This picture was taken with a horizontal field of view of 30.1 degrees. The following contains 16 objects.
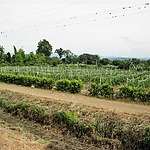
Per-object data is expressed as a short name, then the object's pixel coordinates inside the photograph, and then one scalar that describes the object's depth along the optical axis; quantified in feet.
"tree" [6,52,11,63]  175.17
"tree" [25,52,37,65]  172.03
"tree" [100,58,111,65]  206.00
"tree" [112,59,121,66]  186.72
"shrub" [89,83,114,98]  55.77
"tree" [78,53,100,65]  214.69
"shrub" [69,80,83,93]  62.59
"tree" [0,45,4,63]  180.55
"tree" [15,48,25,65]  167.02
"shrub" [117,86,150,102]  51.05
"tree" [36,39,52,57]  224.33
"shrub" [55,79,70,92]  64.44
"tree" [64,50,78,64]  216.10
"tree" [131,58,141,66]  183.42
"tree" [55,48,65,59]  239.09
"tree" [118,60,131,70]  155.14
